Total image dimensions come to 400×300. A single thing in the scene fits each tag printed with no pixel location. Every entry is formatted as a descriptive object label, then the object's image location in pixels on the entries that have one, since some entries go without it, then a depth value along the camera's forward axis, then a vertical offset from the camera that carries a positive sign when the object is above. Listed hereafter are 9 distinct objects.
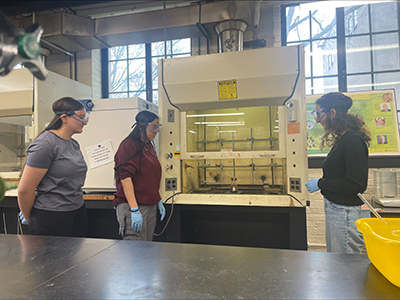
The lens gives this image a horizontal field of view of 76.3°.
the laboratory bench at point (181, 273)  0.70 -0.38
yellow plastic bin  0.70 -0.28
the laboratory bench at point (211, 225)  2.17 -0.67
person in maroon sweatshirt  1.74 -0.21
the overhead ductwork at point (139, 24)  2.65 +1.45
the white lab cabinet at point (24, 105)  2.58 +0.54
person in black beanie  1.49 -0.12
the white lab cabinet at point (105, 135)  2.35 +0.20
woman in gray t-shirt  1.38 -0.12
